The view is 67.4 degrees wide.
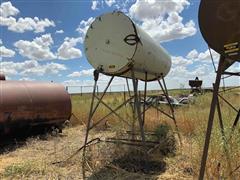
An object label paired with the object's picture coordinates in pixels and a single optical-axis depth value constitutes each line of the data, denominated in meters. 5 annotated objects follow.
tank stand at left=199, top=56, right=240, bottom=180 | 1.82
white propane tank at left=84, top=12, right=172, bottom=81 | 3.17
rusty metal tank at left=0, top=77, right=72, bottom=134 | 3.97
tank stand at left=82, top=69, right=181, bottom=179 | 3.07
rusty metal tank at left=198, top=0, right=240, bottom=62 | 1.81
